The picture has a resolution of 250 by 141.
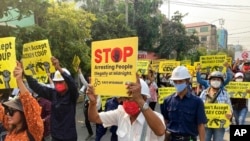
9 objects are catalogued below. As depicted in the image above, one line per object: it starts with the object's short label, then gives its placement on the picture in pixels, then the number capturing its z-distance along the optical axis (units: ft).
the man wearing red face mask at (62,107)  17.12
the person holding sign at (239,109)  25.80
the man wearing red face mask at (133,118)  9.45
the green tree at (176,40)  118.83
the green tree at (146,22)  101.40
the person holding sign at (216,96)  19.72
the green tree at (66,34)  37.14
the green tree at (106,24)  71.05
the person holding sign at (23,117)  10.82
